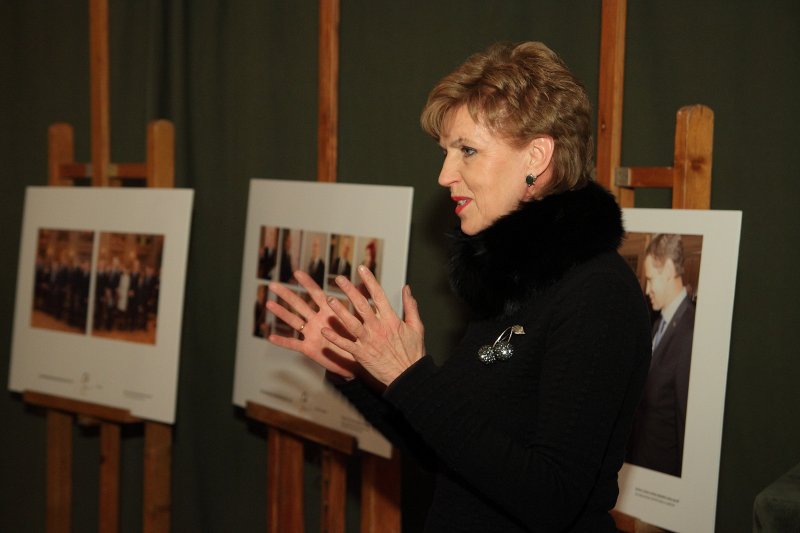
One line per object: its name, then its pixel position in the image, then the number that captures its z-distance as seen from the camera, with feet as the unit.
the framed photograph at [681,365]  5.84
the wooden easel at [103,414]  9.52
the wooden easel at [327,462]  7.98
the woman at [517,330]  3.93
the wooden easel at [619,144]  6.04
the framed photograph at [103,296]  9.12
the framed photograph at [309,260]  7.59
